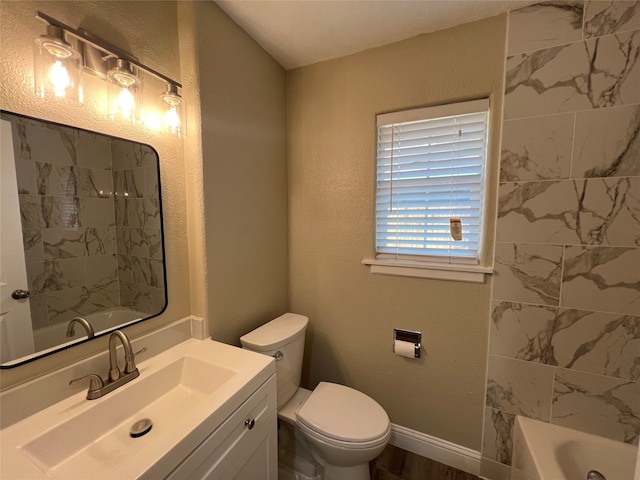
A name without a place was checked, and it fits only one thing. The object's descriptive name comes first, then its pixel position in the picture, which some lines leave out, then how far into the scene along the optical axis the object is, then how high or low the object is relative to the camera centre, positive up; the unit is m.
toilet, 1.24 -0.98
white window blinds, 1.43 +0.20
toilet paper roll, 1.57 -0.76
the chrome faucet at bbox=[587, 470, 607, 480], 1.05 -1.00
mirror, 0.80 -0.06
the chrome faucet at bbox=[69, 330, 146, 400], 0.91 -0.55
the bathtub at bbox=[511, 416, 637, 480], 1.17 -1.05
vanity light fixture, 0.80 +0.49
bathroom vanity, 0.72 -0.64
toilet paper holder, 1.58 -0.70
